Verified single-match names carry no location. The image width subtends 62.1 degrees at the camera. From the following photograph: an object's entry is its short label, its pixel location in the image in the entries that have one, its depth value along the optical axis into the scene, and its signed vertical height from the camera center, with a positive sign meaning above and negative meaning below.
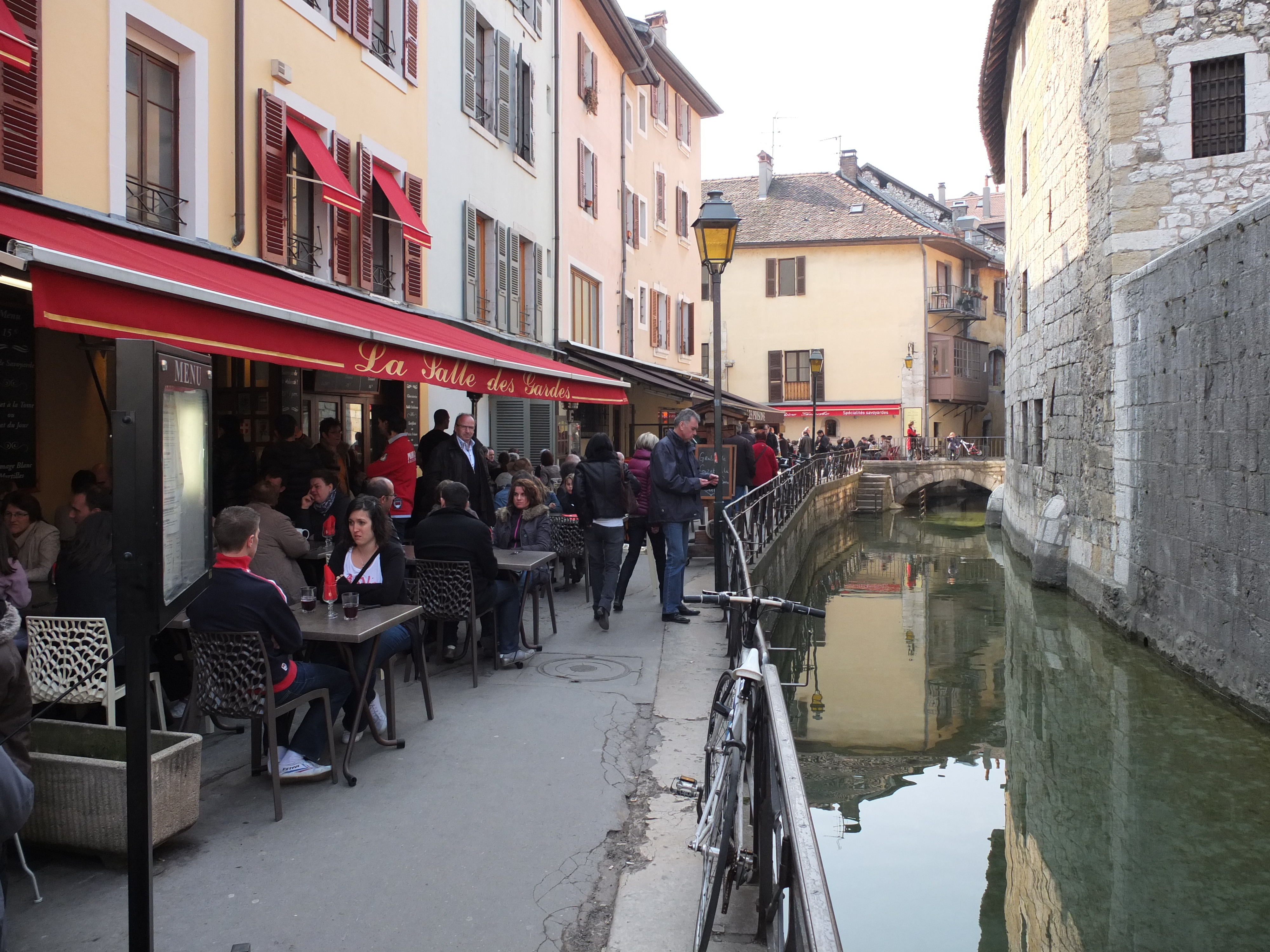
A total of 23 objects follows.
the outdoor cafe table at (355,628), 4.87 -0.81
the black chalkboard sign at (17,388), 6.70 +0.45
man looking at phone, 8.46 -0.22
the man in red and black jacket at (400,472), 9.05 -0.12
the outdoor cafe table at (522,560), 7.12 -0.72
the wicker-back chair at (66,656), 4.65 -0.88
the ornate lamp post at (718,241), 9.09 +1.89
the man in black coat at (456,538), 6.64 -0.50
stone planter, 3.79 -1.25
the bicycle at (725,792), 3.32 -1.18
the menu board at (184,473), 2.62 -0.04
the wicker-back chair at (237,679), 4.40 -0.93
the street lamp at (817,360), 27.16 +2.55
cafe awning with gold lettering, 4.00 +0.68
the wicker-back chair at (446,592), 6.61 -0.85
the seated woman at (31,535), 5.75 -0.43
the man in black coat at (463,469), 8.55 -0.09
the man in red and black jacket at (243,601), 4.38 -0.60
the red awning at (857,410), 39.78 +1.85
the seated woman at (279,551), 6.00 -0.54
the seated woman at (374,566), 5.58 -0.58
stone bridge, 32.88 -0.41
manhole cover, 7.02 -1.44
